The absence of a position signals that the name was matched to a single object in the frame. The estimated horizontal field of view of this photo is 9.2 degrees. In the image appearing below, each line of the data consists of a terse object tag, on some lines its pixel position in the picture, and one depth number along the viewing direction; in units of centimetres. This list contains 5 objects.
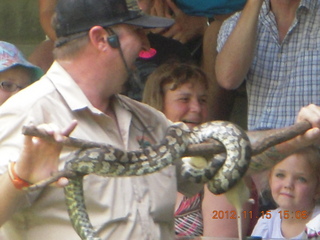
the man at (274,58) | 1118
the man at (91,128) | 753
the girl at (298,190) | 1067
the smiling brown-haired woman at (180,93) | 1142
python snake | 750
